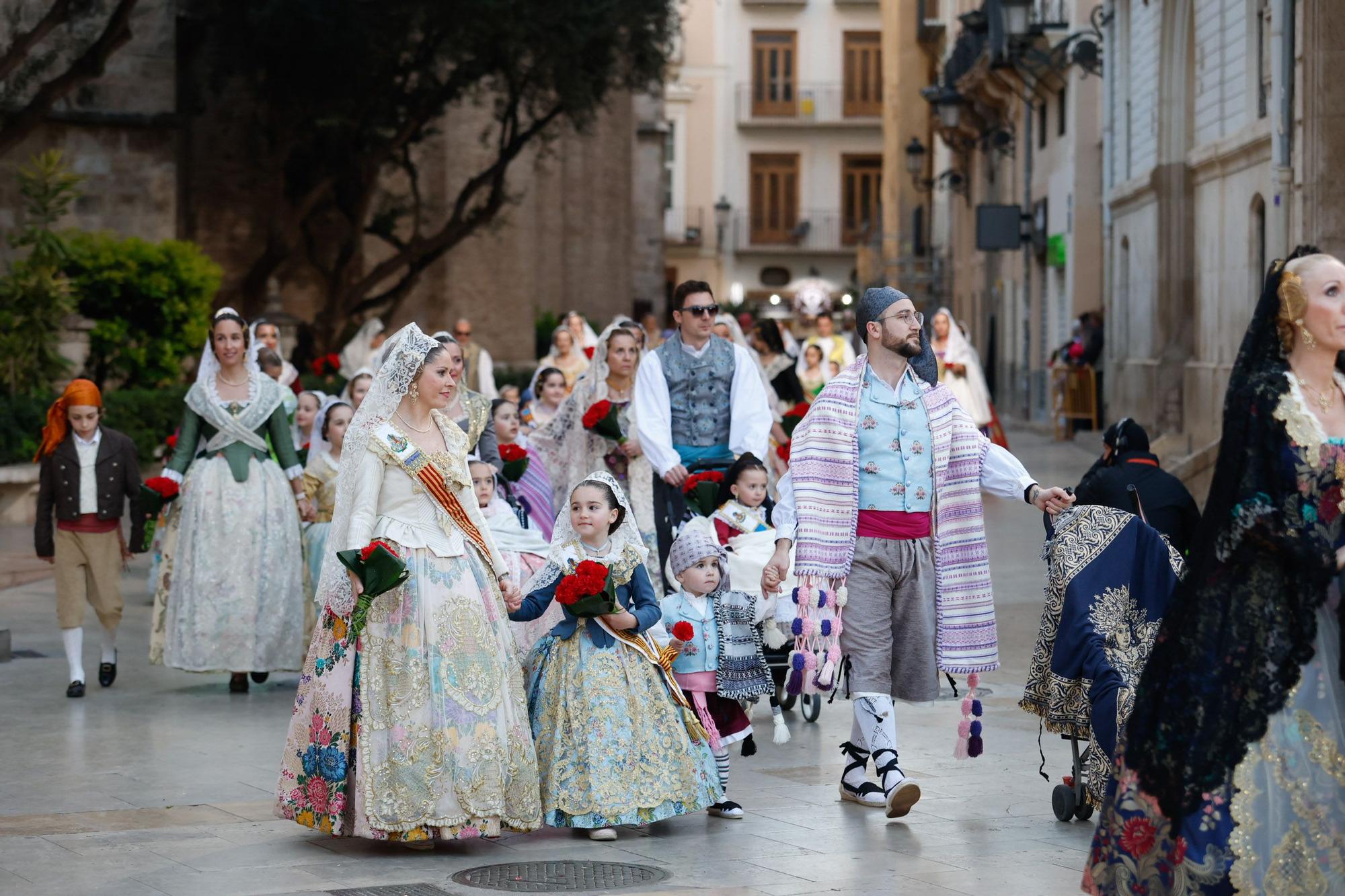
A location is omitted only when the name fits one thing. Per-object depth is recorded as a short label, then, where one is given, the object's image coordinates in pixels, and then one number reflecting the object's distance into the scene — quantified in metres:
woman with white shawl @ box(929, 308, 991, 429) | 19.20
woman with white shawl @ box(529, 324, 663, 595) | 11.34
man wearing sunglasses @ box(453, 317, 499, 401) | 18.11
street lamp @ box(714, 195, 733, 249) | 63.94
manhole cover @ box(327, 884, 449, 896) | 6.52
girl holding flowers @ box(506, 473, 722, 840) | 7.24
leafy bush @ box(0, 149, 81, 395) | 19.44
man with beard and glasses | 7.66
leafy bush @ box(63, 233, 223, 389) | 21.66
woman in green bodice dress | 10.76
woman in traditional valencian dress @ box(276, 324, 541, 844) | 7.03
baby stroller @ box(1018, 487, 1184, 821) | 7.04
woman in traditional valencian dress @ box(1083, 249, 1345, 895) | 5.12
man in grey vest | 9.75
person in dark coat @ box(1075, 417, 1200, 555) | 8.00
